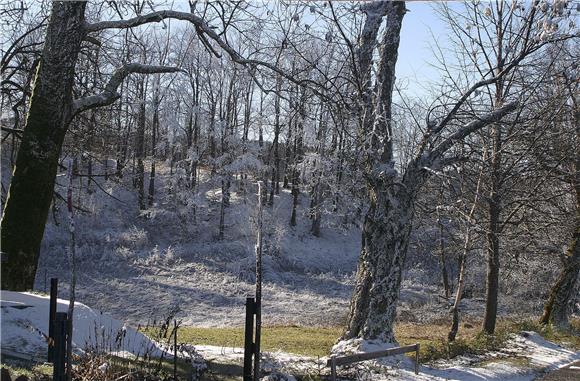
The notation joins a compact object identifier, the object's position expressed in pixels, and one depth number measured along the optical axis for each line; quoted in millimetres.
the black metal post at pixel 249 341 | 6363
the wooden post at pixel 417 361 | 9680
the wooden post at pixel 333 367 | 7873
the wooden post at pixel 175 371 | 6238
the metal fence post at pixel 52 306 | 6754
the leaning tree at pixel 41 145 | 9031
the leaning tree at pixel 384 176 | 10750
